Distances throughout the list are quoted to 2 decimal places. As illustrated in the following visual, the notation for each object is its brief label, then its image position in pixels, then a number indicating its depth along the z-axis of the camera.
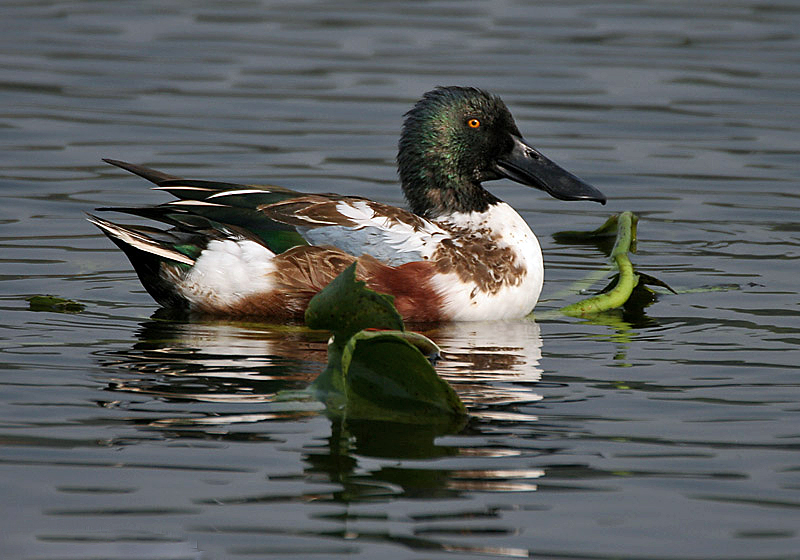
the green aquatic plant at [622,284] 16.91
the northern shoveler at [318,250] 16.02
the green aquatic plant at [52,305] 16.52
